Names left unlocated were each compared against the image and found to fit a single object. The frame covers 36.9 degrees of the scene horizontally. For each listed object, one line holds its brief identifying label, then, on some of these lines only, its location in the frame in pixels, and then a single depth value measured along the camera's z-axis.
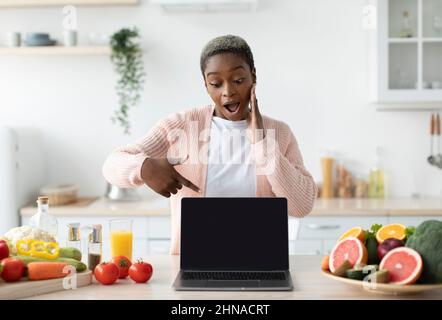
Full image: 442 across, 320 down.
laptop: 1.76
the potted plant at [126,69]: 3.63
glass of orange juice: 1.90
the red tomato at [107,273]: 1.68
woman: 1.96
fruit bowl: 1.49
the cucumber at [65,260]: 1.67
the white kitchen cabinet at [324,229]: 3.29
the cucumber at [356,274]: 1.57
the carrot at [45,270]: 1.61
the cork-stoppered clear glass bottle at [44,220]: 1.88
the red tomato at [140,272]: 1.70
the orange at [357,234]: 1.65
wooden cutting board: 1.54
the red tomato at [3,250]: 1.65
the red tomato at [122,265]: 1.75
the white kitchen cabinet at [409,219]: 3.27
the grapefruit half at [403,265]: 1.50
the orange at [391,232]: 1.69
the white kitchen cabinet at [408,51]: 3.49
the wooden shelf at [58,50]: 3.61
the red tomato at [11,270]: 1.59
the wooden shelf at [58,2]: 3.65
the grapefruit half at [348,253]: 1.60
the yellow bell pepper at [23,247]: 1.74
